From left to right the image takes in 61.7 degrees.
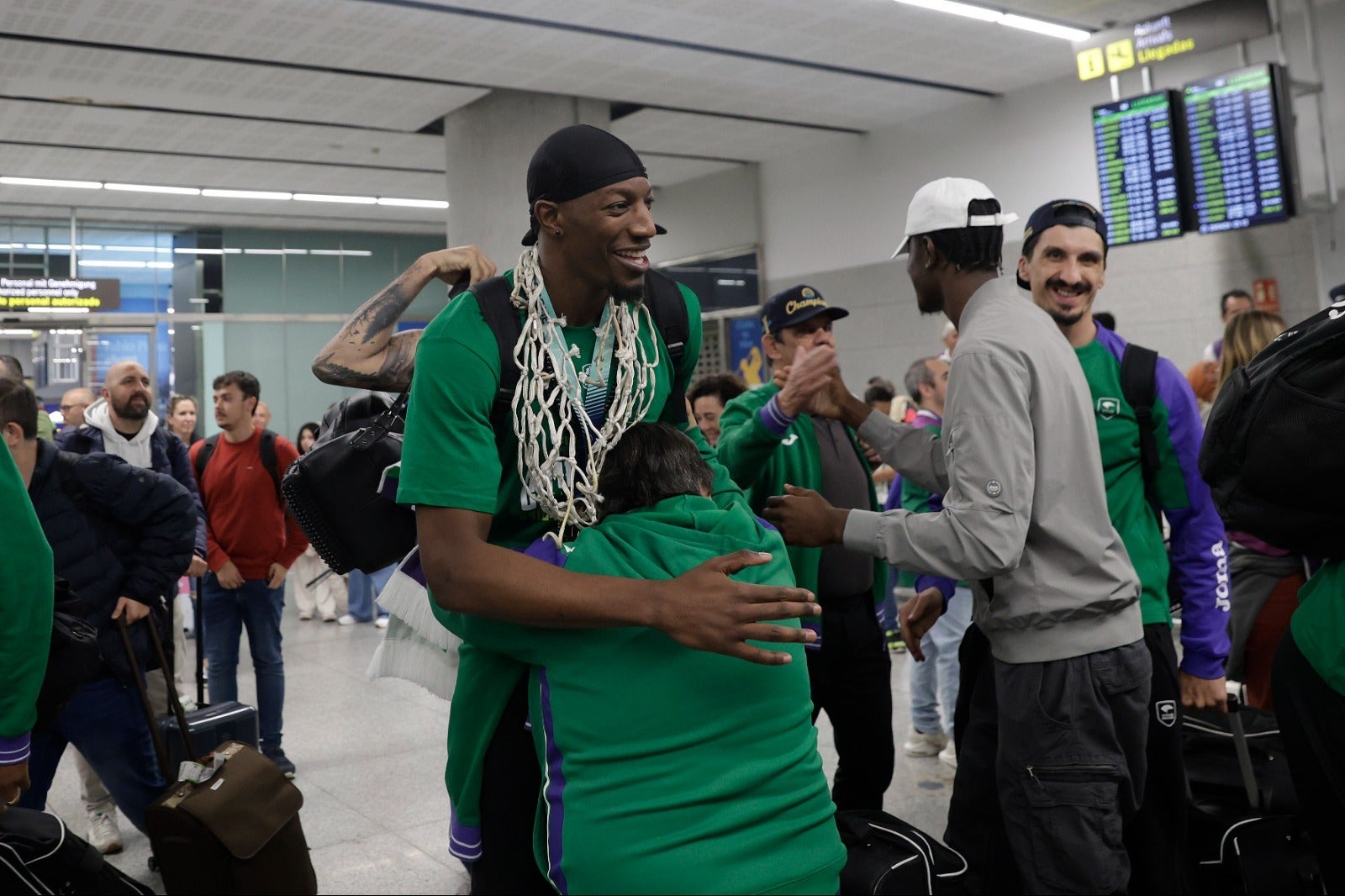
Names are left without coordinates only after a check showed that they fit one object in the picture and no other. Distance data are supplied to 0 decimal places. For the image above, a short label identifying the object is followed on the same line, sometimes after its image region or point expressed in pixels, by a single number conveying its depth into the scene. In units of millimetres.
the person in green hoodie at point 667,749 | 1374
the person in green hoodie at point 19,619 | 2150
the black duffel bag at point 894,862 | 2383
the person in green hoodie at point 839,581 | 3361
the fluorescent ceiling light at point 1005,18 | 8453
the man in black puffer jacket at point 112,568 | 3447
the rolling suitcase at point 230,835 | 3012
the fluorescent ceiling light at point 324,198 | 14500
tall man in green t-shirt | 1495
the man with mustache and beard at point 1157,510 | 2588
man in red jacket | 5488
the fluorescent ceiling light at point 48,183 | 12914
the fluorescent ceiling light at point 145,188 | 13367
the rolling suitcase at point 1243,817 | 2727
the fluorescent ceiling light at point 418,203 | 15070
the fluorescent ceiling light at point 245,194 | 14031
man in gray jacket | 2102
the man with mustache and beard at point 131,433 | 5312
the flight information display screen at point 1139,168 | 8281
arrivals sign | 8070
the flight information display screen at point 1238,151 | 7777
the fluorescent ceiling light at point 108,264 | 15488
